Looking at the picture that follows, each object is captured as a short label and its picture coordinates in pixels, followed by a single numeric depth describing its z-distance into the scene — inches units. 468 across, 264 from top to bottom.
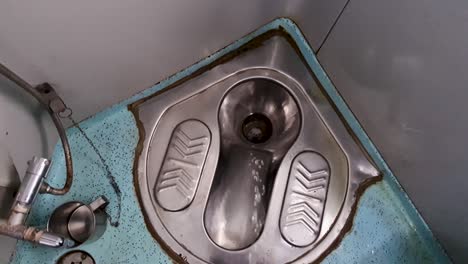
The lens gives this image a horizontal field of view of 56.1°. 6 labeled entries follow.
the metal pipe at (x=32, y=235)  26.6
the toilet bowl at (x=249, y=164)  38.3
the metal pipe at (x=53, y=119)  27.2
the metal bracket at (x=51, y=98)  32.0
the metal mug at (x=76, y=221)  35.2
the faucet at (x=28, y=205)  26.9
